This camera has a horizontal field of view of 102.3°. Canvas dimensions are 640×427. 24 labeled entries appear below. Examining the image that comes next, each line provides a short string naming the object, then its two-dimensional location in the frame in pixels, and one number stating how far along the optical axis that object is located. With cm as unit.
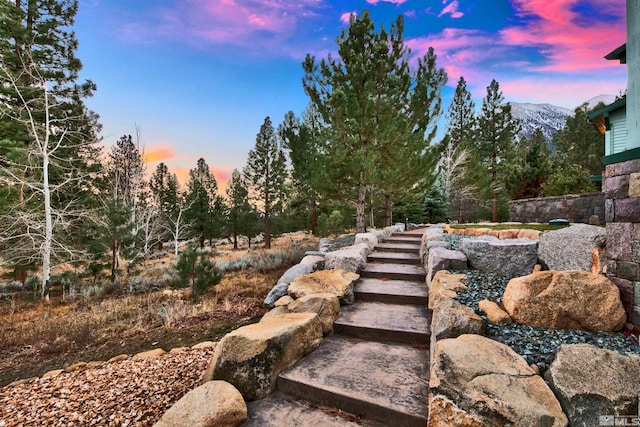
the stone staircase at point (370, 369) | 200
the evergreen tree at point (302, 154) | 883
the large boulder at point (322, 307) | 323
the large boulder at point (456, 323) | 226
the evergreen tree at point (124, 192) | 928
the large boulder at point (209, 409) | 184
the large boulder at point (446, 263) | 406
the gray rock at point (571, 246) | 292
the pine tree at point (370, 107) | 844
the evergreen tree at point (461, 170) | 1761
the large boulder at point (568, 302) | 223
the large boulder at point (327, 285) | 384
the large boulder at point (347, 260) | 484
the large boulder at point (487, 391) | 144
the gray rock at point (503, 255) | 361
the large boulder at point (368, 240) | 649
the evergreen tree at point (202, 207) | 2048
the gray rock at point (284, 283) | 524
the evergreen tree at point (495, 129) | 1930
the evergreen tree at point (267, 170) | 1950
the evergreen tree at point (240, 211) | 2108
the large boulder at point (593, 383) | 145
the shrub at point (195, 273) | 711
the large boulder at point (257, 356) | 227
